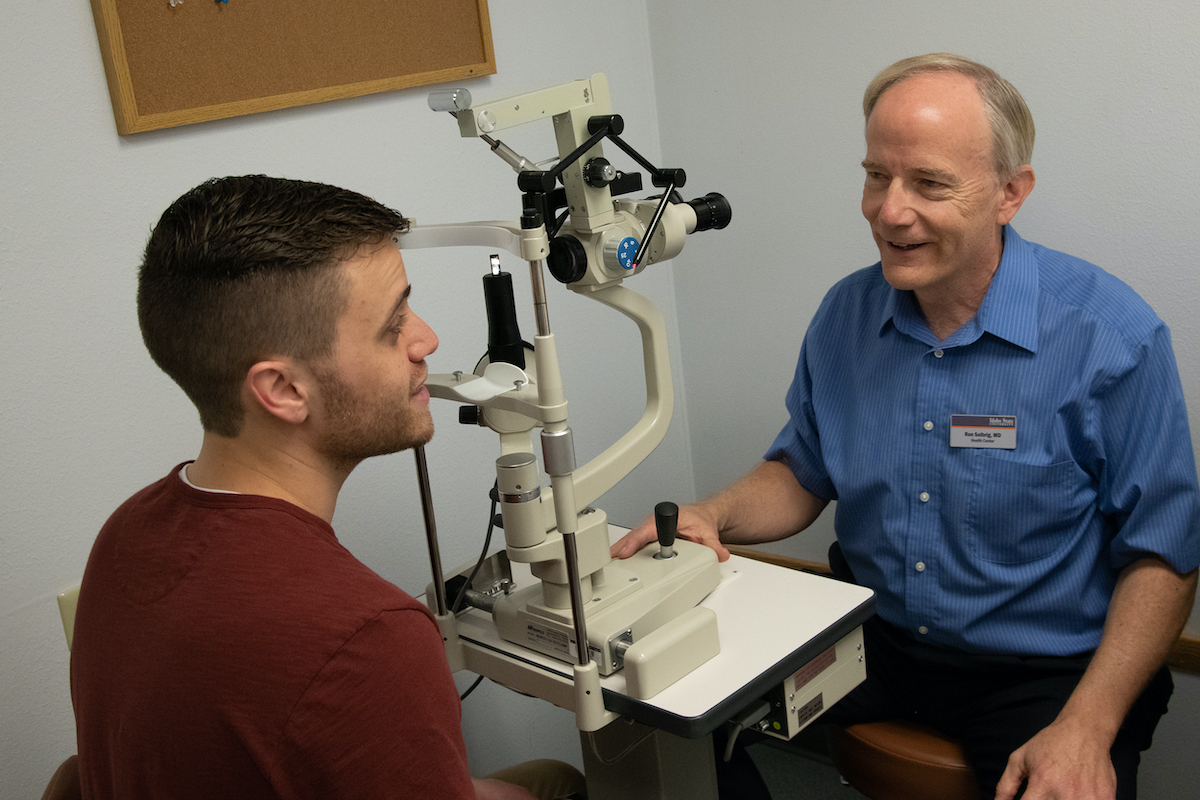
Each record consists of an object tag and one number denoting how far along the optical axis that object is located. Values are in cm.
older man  147
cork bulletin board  153
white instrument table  123
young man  89
